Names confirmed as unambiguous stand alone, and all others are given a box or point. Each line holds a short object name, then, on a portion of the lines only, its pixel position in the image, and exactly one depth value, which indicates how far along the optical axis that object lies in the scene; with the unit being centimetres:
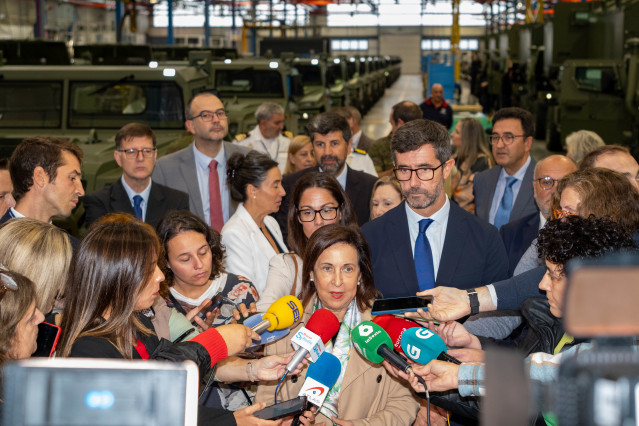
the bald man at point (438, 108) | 1257
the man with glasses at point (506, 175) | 568
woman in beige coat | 324
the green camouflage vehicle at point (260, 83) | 1243
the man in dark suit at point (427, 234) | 377
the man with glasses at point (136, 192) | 533
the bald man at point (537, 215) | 455
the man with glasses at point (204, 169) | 602
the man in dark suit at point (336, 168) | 564
